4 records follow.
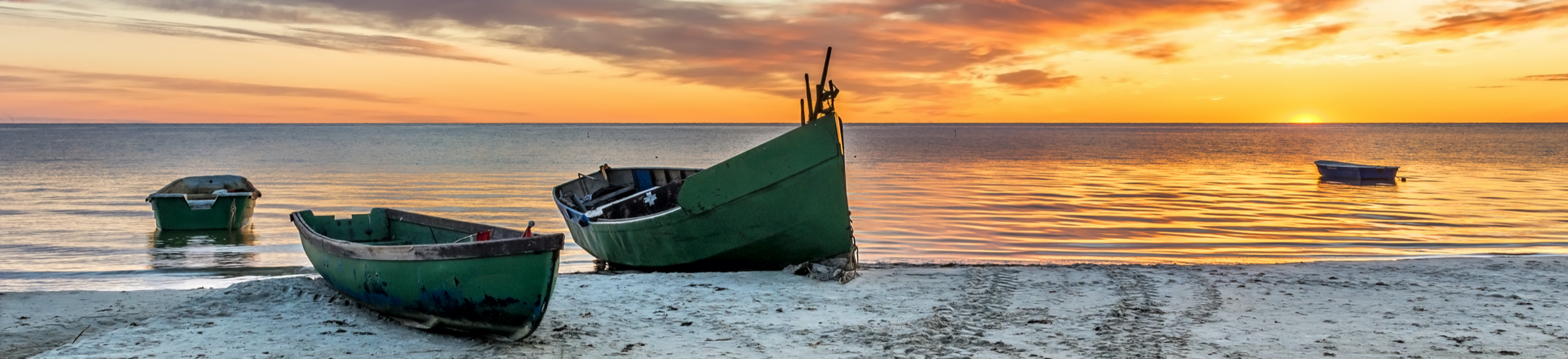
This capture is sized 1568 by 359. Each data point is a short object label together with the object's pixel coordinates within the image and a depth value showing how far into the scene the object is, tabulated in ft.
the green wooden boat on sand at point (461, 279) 21.83
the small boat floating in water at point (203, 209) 53.62
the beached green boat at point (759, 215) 32.73
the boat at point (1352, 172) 95.50
